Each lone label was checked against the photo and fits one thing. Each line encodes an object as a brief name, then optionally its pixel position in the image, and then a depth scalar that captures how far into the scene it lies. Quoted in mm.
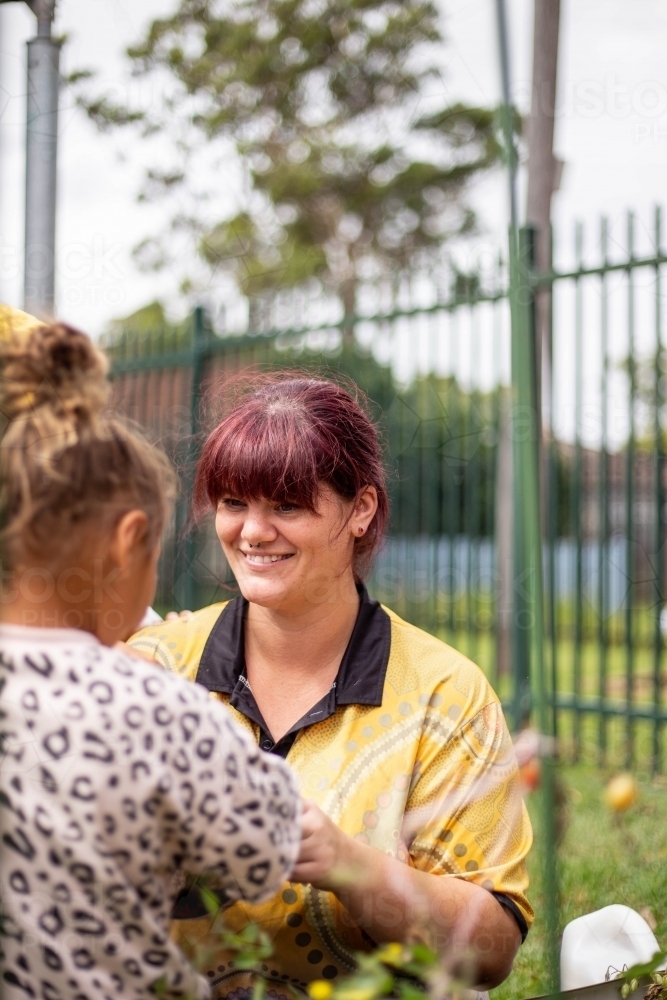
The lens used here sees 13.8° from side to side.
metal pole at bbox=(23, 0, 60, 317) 2491
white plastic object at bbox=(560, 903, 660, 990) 2799
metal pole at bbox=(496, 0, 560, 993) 2368
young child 2308
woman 2646
